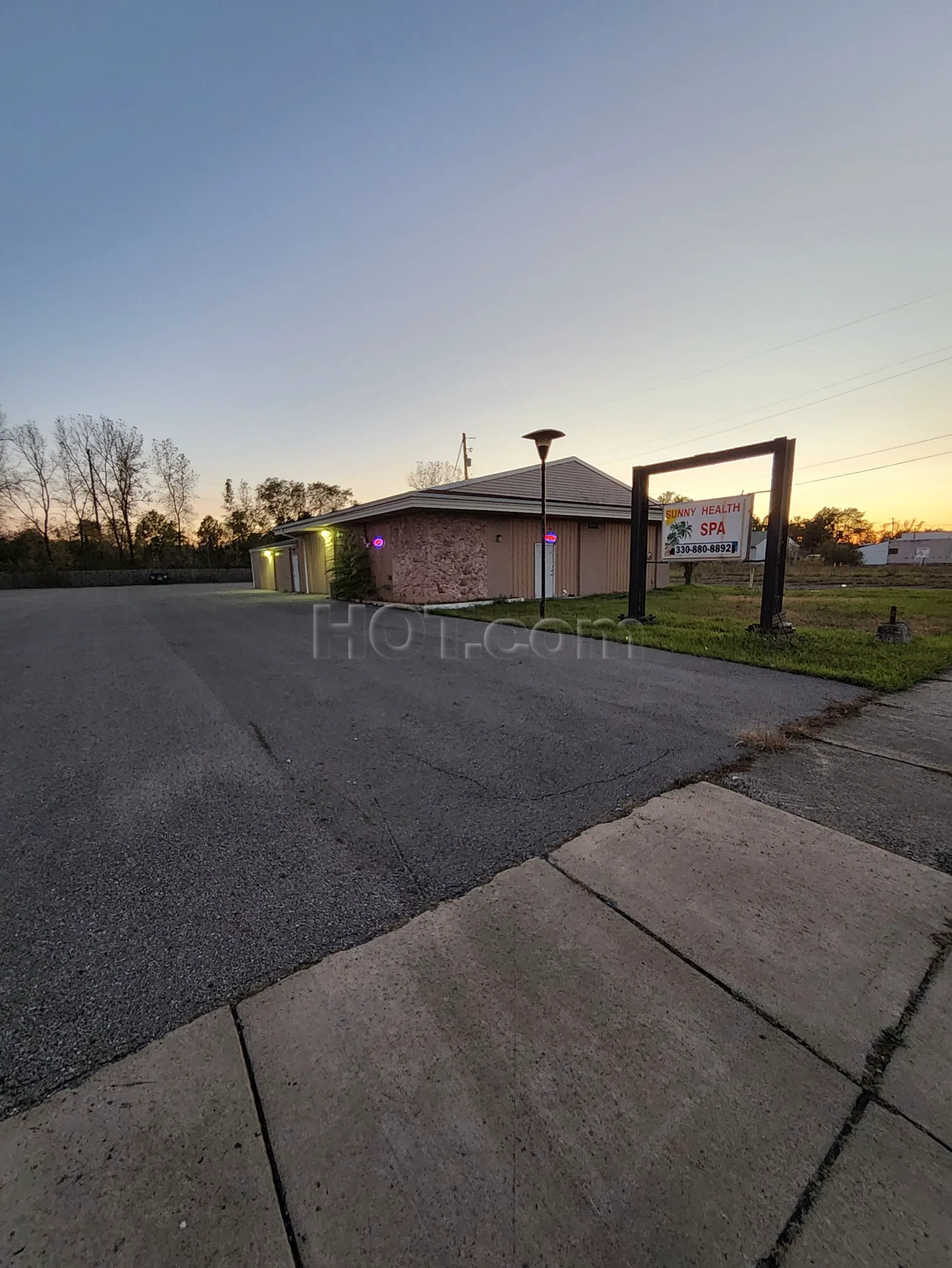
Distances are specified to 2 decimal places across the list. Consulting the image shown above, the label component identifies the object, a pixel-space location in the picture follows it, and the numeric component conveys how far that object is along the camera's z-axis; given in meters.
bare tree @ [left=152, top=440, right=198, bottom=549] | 42.50
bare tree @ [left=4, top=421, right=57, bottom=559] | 37.97
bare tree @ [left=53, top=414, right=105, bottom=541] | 39.09
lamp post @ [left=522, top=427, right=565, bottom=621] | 9.60
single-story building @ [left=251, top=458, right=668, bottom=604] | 13.81
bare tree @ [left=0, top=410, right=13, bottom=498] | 35.81
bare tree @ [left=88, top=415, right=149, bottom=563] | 40.06
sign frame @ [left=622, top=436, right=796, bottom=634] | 7.29
